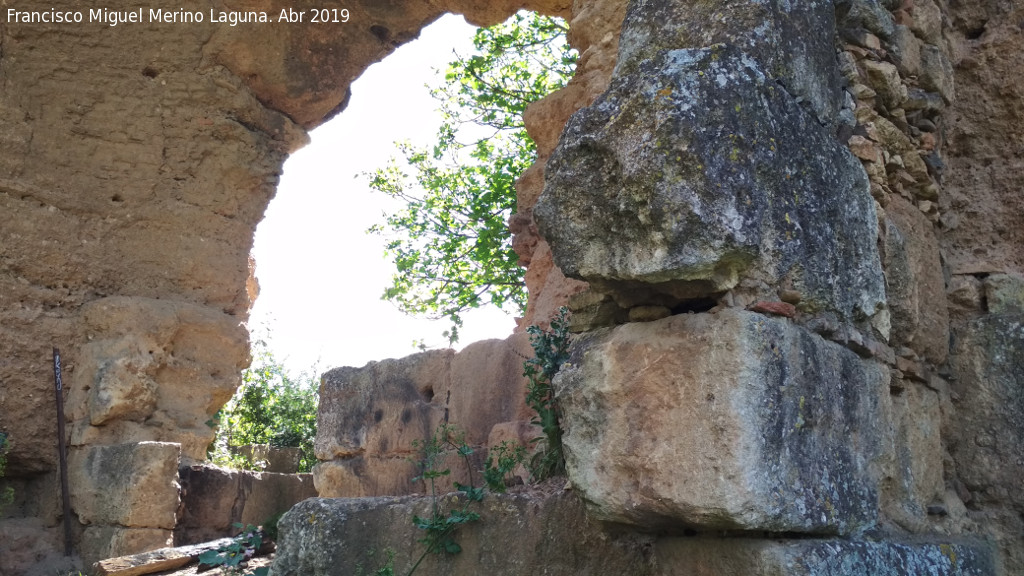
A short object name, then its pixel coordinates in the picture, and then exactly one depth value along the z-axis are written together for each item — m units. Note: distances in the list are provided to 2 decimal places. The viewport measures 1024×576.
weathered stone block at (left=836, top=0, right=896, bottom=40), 3.11
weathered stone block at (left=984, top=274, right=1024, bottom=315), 3.31
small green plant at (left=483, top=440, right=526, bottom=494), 2.97
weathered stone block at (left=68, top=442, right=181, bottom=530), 5.58
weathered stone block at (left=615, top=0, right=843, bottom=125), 2.61
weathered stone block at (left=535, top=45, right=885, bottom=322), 2.19
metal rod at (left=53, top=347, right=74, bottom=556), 5.79
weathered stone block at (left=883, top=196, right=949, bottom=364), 2.99
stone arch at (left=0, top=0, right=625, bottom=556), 6.02
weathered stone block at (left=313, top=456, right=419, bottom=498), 4.20
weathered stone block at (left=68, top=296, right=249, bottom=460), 6.02
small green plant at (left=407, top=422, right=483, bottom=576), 2.80
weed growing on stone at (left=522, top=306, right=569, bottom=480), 3.02
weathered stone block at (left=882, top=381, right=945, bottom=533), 2.71
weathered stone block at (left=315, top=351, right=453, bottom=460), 4.27
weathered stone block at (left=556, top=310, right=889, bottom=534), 2.08
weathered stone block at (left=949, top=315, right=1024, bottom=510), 3.13
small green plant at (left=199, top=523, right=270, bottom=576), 4.40
